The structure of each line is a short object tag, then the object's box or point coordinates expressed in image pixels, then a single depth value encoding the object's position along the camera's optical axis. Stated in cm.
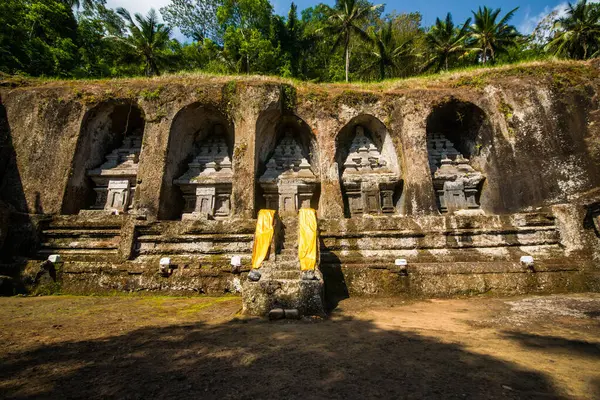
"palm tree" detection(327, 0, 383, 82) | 2230
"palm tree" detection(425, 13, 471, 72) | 2206
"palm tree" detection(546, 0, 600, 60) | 2073
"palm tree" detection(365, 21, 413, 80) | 2256
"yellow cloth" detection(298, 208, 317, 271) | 524
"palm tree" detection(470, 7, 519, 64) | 2180
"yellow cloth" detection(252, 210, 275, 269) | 549
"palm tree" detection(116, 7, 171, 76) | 2175
